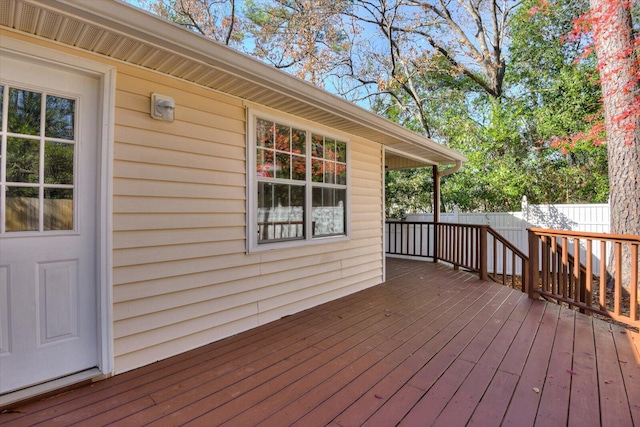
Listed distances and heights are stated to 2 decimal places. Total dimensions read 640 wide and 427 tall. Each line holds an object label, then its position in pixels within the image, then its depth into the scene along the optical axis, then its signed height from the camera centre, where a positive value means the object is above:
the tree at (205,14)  9.71 +6.19
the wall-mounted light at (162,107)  2.43 +0.81
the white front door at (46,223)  1.89 -0.07
